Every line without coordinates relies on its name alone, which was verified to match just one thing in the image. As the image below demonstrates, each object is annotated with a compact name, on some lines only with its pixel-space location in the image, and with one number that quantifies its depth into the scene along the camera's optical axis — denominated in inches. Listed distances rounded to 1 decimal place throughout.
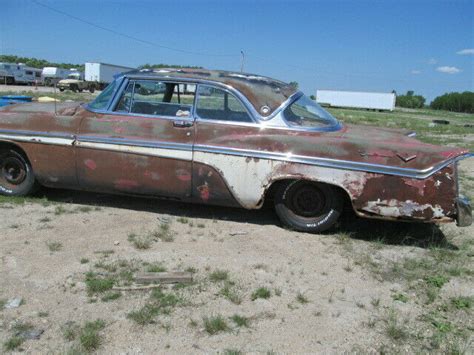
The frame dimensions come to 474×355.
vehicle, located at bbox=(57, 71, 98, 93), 1848.2
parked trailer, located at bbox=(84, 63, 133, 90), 2144.4
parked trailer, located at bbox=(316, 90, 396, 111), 2637.8
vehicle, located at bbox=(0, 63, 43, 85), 1990.9
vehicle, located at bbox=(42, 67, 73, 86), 2222.6
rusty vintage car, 174.7
